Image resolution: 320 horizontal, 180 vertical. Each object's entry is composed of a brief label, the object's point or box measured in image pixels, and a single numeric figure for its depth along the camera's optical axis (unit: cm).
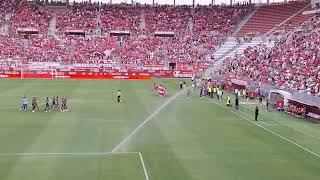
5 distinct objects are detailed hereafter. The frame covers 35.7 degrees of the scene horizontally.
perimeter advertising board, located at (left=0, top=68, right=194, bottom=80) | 7962
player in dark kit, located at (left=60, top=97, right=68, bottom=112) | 3978
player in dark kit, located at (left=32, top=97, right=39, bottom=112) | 3956
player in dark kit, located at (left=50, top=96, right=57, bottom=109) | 4044
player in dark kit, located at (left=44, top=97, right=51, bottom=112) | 3926
